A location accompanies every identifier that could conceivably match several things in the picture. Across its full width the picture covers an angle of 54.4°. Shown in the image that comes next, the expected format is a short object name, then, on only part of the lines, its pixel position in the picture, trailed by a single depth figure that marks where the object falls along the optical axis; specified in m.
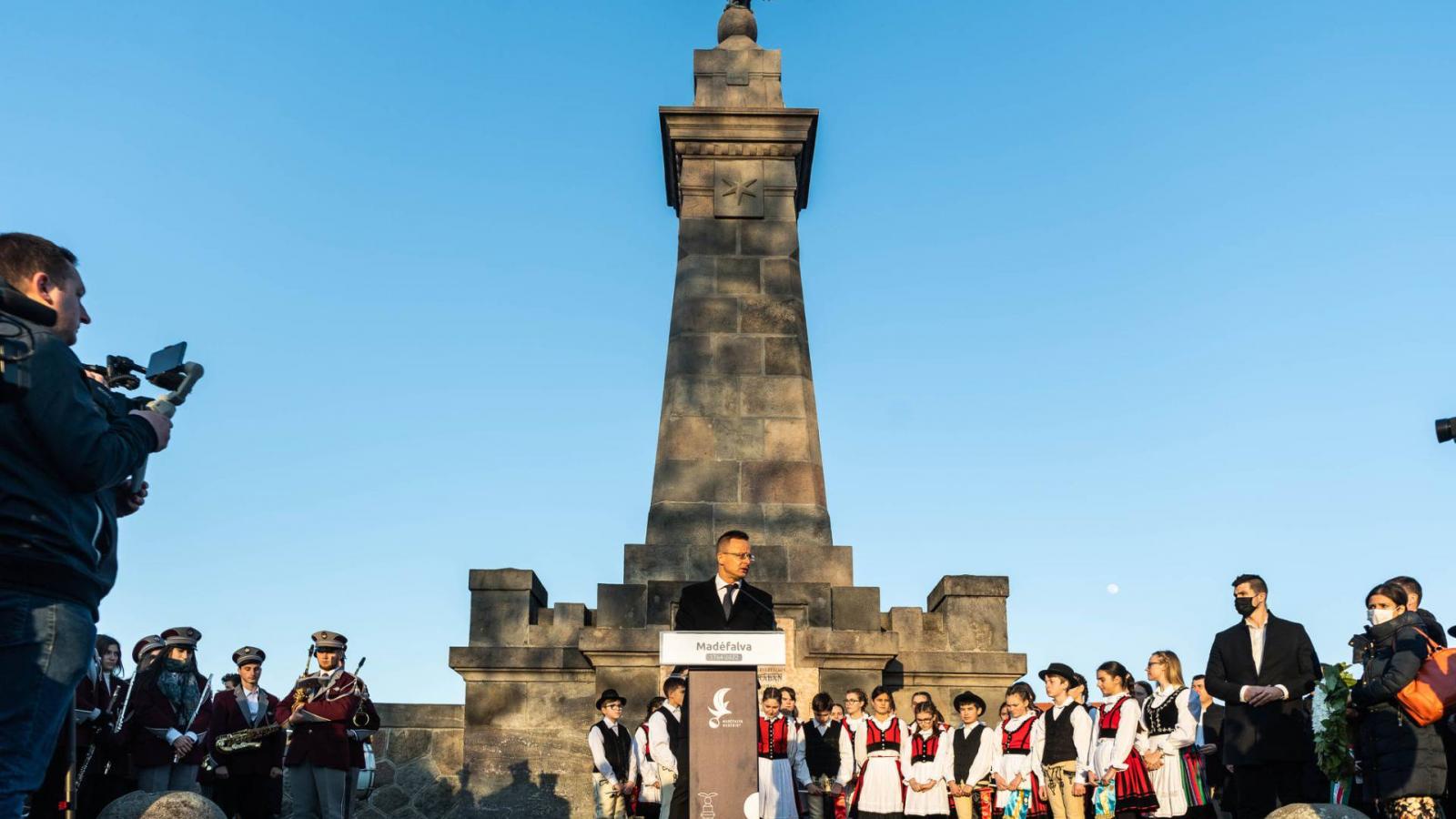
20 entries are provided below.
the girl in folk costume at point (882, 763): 11.65
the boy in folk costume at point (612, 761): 11.80
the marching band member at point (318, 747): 10.62
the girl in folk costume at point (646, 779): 11.32
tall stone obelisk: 14.65
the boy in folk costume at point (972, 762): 11.74
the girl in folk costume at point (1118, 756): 10.46
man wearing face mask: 8.96
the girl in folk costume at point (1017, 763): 11.43
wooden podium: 7.30
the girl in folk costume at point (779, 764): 9.29
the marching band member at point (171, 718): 10.18
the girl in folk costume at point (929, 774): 11.65
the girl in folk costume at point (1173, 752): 10.47
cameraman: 3.86
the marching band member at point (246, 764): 10.77
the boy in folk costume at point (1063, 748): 11.11
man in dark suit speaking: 8.05
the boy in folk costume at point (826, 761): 11.96
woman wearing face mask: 7.44
